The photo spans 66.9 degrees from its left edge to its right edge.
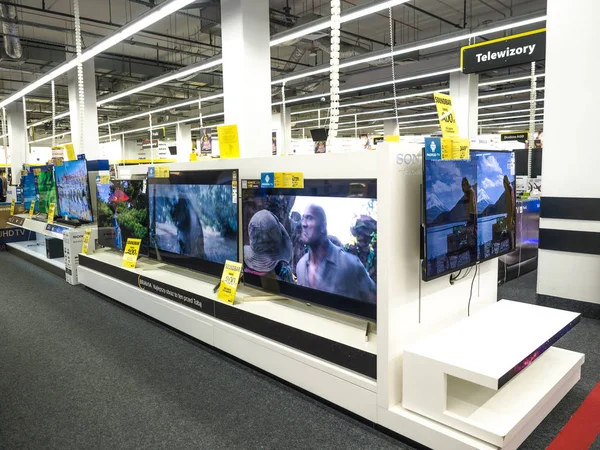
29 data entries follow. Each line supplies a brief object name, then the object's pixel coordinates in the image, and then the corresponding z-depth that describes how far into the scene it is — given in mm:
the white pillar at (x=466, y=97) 11227
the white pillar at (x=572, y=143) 3775
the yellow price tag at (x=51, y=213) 6574
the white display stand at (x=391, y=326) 2150
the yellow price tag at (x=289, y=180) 2771
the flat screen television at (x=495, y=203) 2580
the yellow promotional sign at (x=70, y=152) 6242
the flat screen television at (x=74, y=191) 5672
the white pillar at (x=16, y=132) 14570
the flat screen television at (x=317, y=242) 2453
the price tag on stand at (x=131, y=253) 4418
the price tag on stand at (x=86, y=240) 5329
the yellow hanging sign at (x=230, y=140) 3713
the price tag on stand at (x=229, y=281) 3174
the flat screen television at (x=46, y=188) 6789
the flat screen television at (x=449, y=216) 2180
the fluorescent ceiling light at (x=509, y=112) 16344
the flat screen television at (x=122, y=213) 4414
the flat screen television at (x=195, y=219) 3398
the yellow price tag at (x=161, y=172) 4004
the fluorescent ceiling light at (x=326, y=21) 4805
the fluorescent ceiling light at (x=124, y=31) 4672
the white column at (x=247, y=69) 5691
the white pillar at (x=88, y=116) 10141
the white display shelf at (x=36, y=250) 6256
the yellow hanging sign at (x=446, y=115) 2314
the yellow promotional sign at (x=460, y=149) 2270
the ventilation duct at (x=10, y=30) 7199
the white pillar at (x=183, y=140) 19000
